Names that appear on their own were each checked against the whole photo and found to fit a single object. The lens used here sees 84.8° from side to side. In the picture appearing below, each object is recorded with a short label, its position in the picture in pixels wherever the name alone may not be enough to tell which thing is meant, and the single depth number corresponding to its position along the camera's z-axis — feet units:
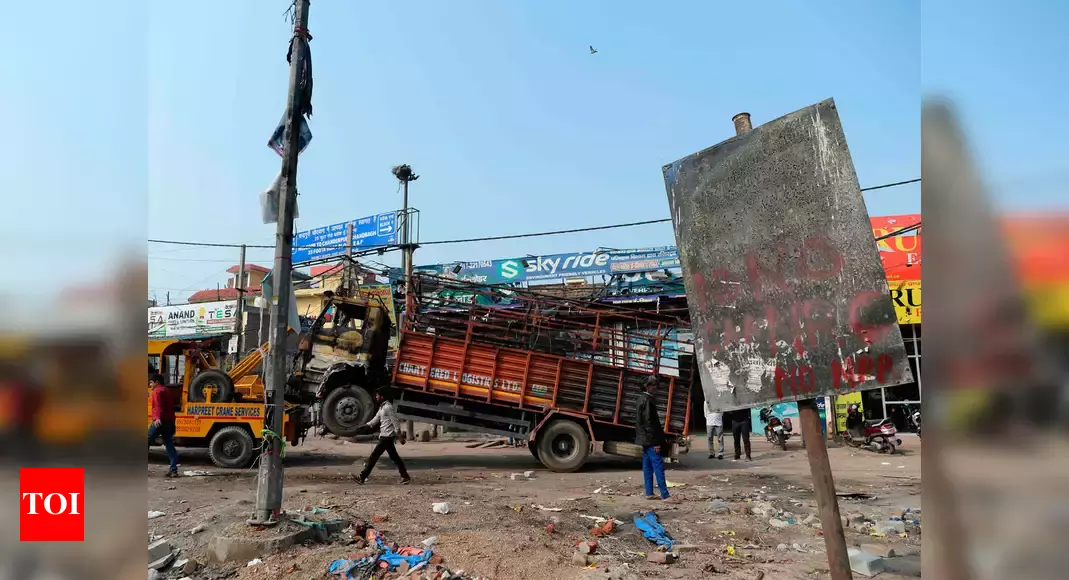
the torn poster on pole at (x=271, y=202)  17.61
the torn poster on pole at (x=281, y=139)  17.98
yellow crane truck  33.27
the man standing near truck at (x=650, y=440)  24.52
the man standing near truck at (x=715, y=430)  40.32
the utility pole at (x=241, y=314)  66.54
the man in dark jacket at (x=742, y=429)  39.75
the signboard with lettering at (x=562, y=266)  55.98
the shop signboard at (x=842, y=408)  47.24
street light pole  52.06
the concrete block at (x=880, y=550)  15.42
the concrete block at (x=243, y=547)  14.48
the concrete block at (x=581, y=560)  14.39
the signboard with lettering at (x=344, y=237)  56.90
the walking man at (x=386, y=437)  27.35
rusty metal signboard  7.37
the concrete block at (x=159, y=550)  14.24
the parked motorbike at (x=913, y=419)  45.11
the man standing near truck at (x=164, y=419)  29.32
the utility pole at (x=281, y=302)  16.21
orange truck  33.88
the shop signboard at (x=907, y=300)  47.93
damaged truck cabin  34.19
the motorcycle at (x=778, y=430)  44.19
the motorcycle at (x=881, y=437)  40.29
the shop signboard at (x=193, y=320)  79.46
